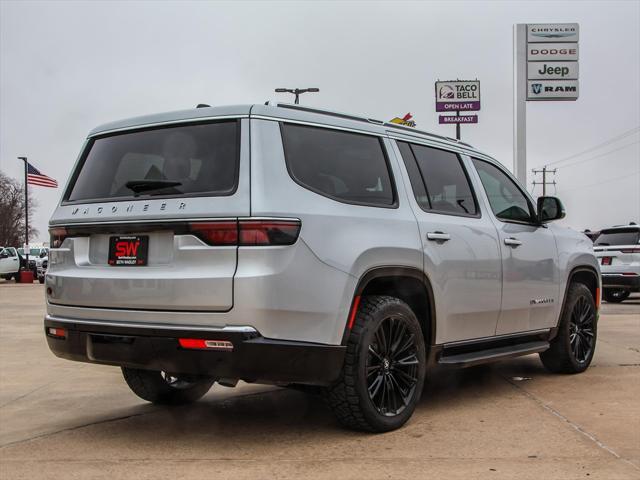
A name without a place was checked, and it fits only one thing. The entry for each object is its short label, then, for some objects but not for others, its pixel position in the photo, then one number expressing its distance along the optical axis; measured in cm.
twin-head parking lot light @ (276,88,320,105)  2632
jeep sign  2136
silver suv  391
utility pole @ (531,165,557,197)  8425
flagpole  3809
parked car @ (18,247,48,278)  3988
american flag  3399
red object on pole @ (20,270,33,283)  3478
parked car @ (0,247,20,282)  3456
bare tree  8306
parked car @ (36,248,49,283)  3499
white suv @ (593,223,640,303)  1520
